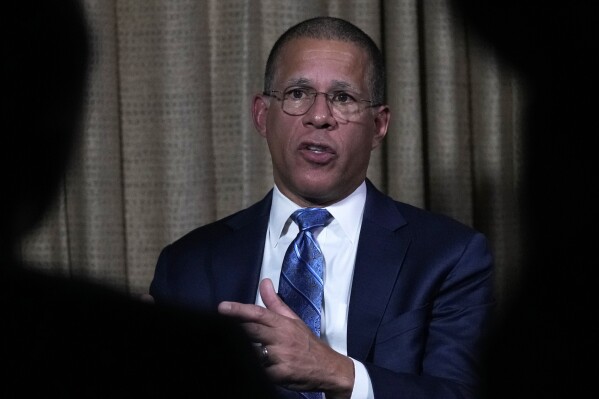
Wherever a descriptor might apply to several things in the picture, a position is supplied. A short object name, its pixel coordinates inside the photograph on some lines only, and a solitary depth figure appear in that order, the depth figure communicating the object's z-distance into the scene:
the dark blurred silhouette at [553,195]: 3.29
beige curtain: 3.32
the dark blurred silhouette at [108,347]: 1.31
